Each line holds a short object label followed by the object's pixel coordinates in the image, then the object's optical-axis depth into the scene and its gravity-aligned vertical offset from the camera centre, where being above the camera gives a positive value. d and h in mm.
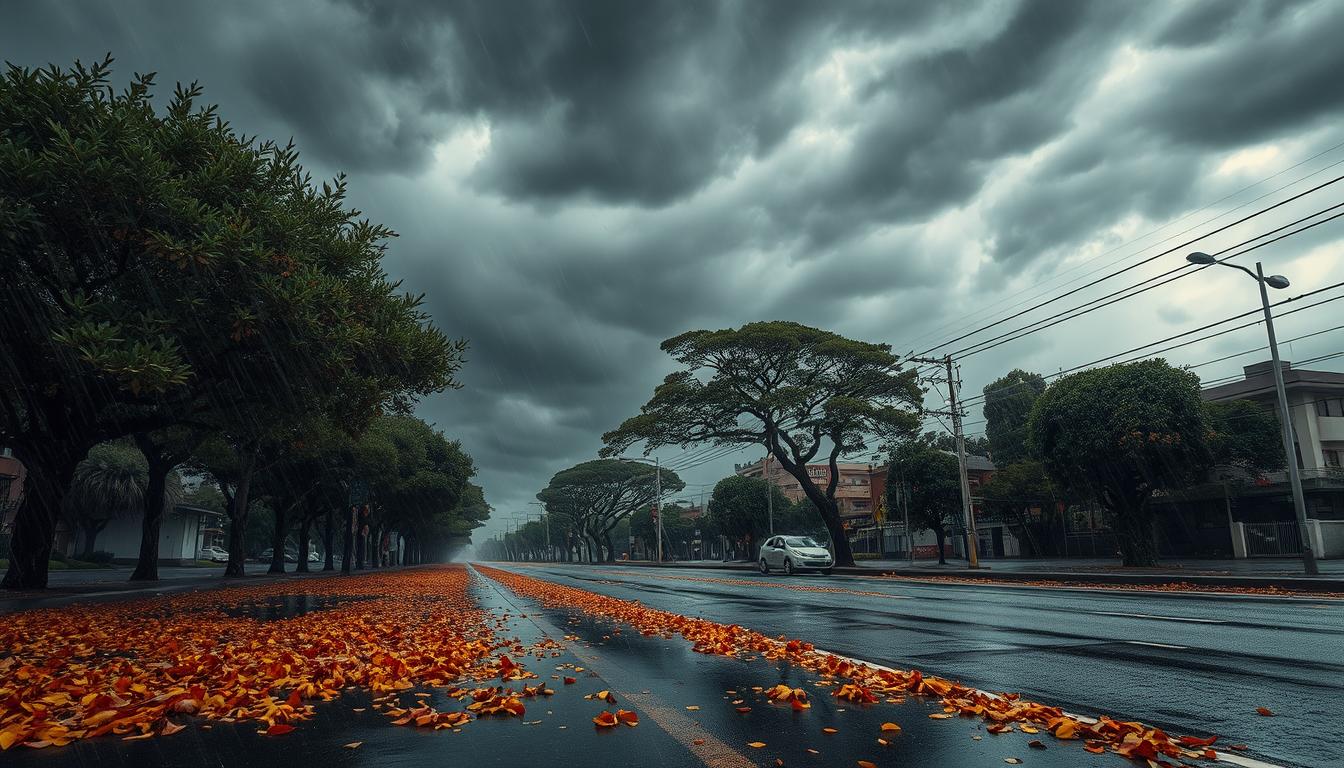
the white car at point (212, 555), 70062 -1066
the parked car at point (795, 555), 30547 -1427
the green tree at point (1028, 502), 43812 +561
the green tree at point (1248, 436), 36250 +3130
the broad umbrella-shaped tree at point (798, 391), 36781 +6423
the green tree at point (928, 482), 39812 +1739
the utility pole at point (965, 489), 31016 +1024
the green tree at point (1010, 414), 64812 +8592
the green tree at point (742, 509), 66619 +1199
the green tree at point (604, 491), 90875 +4496
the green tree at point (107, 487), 48031 +3797
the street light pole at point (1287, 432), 18906 +1798
